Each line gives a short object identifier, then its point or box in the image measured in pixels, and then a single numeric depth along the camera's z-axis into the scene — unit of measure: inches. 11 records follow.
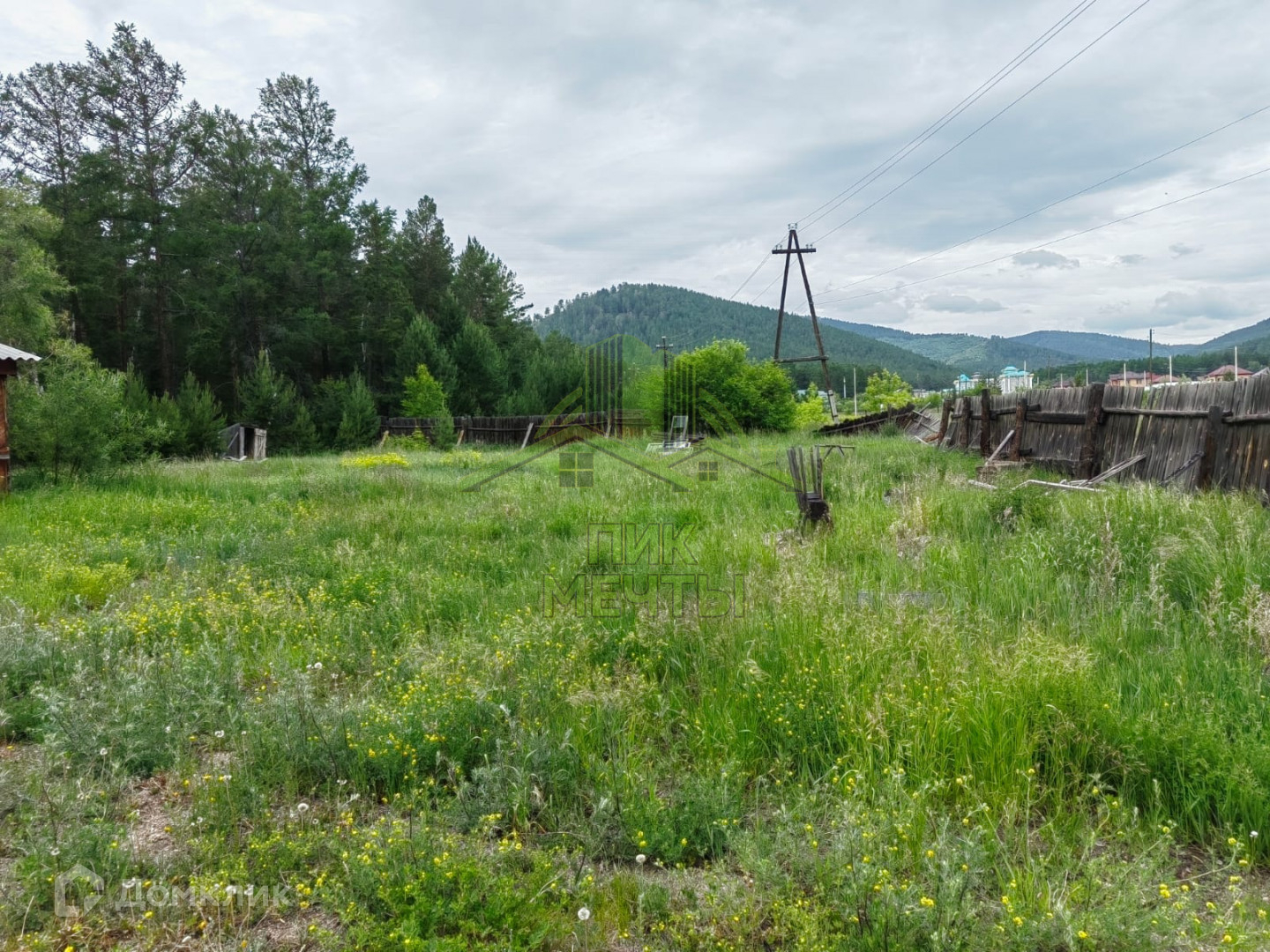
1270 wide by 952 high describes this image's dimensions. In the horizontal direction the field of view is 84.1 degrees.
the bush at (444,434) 1143.0
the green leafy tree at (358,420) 1298.0
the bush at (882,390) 2145.2
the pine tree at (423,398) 1375.5
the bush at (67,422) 476.9
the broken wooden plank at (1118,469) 344.5
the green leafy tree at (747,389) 1072.2
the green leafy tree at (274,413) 1267.2
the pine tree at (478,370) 1669.5
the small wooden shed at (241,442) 1135.6
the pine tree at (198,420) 1048.2
